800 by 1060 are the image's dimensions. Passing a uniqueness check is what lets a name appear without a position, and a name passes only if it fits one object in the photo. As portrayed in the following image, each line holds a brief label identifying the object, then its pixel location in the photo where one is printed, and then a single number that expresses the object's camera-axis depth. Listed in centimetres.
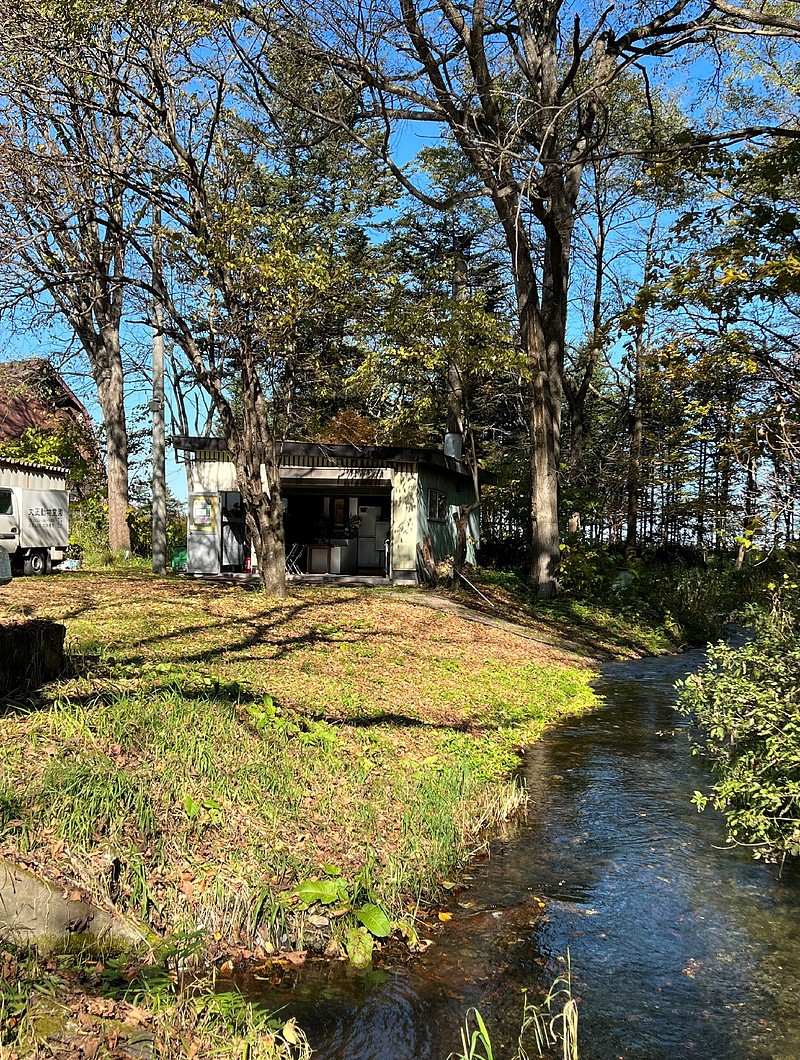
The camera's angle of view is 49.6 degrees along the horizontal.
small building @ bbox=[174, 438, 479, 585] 2050
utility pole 1900
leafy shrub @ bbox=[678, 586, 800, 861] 588
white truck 1845
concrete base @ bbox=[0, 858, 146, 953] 411
